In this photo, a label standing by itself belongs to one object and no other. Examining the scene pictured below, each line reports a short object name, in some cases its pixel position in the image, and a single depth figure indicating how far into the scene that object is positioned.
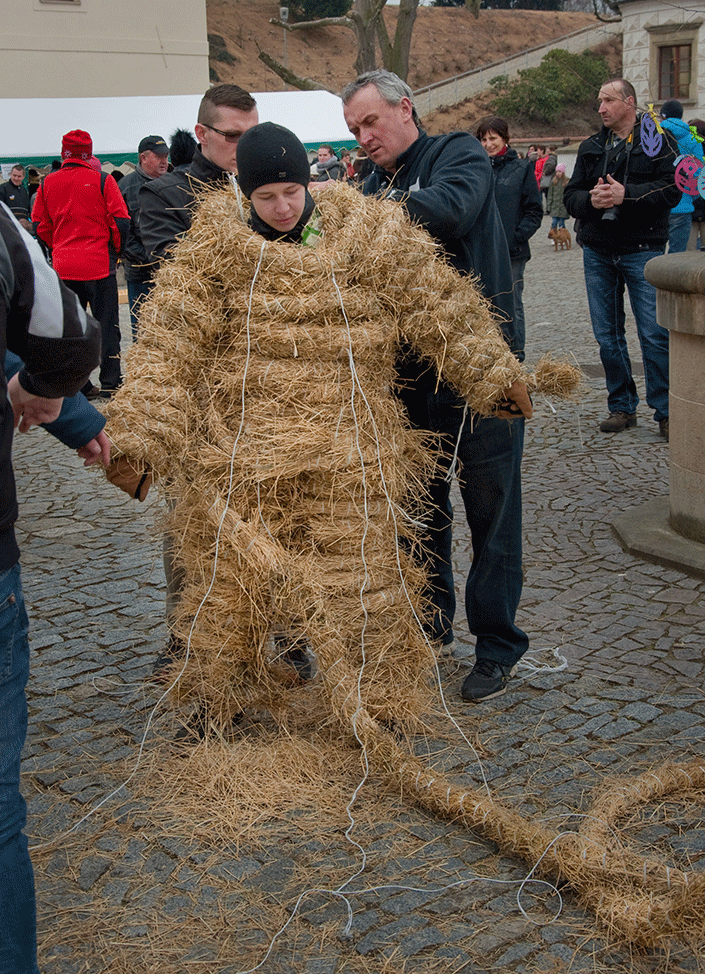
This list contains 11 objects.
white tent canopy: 20.42
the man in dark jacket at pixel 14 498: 2.23
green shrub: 50.81
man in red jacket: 9.73
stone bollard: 5.20
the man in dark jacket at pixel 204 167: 4.19
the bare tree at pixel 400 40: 28.94
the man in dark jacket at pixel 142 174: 9.47
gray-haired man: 3.82
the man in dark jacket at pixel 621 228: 7.29
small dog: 22.20
